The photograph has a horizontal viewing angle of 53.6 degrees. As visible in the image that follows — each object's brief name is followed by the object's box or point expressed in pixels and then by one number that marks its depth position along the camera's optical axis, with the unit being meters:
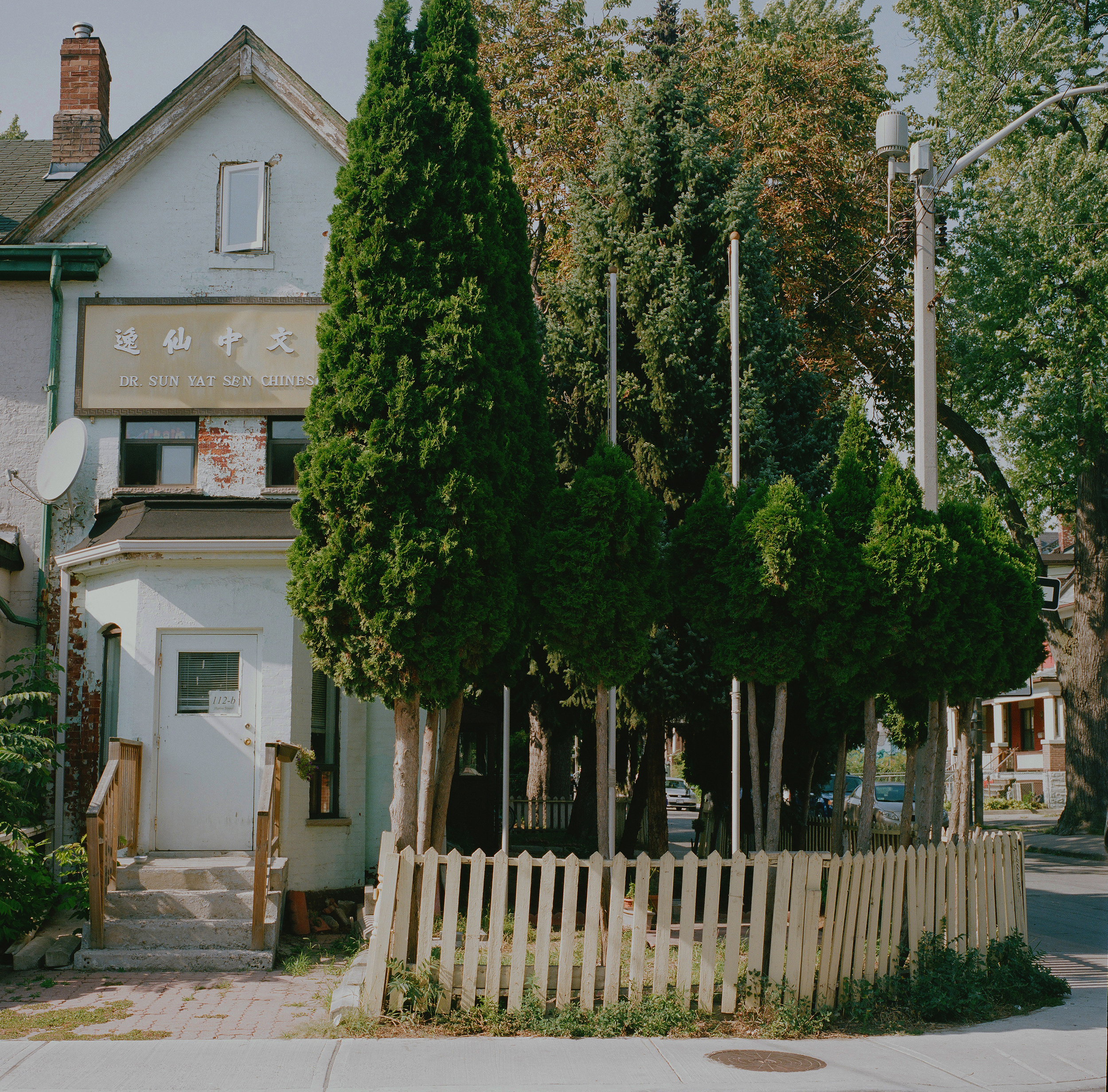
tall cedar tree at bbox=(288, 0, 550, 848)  8.10
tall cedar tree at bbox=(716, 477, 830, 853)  8.90
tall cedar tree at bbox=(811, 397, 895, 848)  9.08
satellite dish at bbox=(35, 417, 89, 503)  11.43
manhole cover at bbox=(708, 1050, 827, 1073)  6.56
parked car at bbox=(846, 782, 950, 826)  25.48
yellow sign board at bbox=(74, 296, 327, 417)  12.59
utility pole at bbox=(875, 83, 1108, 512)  9.77
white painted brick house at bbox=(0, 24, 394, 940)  11.89
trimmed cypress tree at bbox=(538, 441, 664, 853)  8.78
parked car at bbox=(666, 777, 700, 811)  41.25
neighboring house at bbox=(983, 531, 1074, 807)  40.03
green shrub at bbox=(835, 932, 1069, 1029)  7.71
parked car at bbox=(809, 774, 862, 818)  19.19
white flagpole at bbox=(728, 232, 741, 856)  10.20
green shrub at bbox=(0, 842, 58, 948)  9.16
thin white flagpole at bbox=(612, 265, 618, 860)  9.32
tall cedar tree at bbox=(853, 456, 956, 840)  9.02
